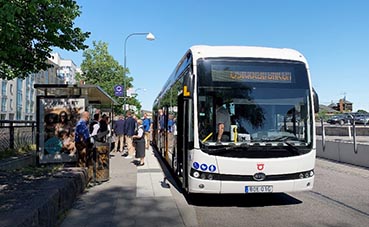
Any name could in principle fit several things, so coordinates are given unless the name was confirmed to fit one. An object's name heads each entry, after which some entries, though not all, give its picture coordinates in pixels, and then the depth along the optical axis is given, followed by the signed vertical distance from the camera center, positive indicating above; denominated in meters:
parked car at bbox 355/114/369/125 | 44.14 +0.60
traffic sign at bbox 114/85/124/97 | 24.49 +2.18
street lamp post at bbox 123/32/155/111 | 28.31 +6.31
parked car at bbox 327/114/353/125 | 48.17 +0.53
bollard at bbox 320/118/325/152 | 17.50 -0.58
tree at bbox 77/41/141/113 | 40.47 +5.86
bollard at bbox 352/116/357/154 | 14.46 -0.38
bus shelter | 12.39 +0.17
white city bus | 7.34 +0.04
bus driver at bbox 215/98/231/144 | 7.53 +0.05
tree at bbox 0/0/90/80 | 6.37 +1.90
